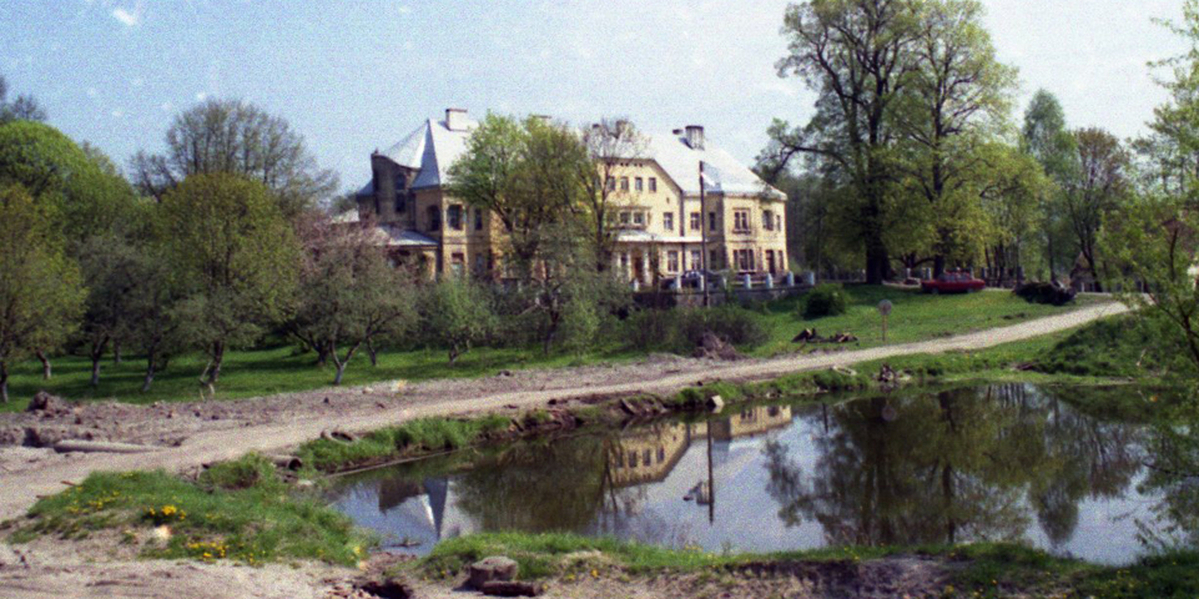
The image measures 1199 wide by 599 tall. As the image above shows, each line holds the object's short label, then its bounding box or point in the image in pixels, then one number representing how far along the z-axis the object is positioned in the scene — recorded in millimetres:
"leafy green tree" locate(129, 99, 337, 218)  57094
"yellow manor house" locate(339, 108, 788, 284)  63344
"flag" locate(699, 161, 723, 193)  72750
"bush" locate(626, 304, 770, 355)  42750
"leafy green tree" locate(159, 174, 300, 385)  33750
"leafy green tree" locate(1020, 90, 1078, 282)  66062
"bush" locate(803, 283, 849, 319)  51188
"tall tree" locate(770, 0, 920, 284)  56812
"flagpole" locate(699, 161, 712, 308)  53291
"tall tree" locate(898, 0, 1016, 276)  54594
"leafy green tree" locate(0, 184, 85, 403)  30578
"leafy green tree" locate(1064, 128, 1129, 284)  64125
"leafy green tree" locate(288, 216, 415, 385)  36062
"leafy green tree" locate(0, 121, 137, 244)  49875
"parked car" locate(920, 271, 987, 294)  56109
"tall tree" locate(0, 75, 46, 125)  60438
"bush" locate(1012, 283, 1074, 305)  50812
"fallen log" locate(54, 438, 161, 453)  21125
